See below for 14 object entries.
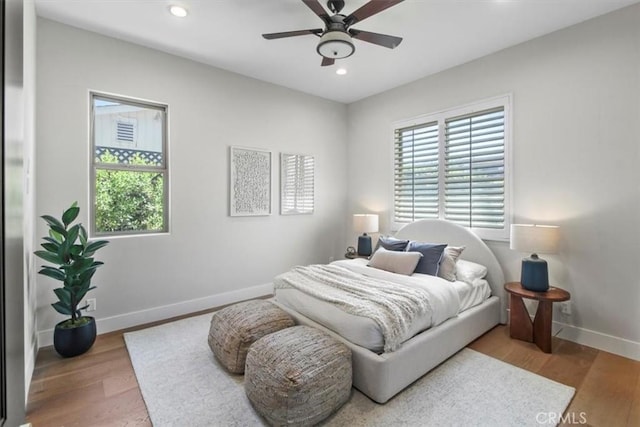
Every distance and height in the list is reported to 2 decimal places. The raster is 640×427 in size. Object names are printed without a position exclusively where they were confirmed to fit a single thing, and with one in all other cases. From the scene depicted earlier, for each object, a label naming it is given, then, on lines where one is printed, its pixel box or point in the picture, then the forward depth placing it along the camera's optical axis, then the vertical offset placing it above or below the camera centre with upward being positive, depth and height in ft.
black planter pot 8.52 -3.70
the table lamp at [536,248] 9.22 -1.10
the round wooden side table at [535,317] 9.00 -3.22
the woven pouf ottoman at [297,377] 5.74 -3.34
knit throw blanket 7.17 -2.31
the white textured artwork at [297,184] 15.01 +1.42
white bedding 7.08 -2.69
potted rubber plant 8.34 -1.79
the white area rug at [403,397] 6.25 -4.27
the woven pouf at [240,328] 7.71 -3.13
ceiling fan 7.64 +4.88
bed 6.79 -3.36
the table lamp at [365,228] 14.82 -0.81
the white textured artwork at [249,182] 13.21 +1.33
